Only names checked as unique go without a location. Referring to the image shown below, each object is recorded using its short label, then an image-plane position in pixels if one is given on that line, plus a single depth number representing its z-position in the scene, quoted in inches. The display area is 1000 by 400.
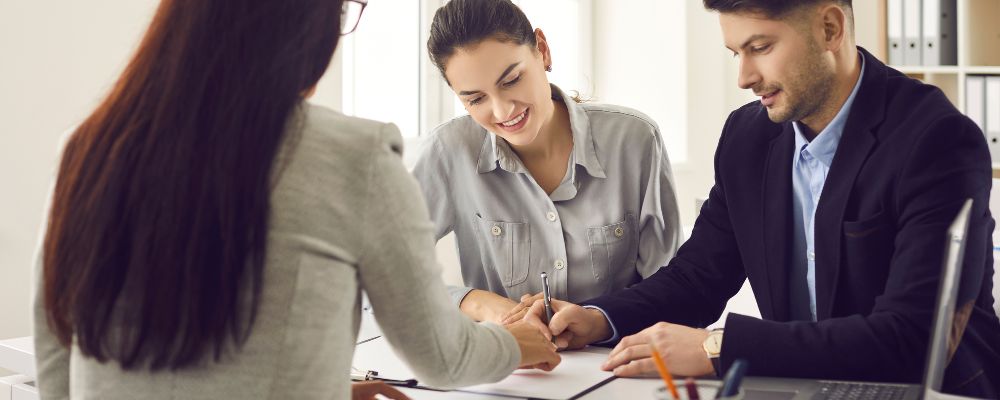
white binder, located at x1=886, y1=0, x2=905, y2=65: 143.6
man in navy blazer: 49.8
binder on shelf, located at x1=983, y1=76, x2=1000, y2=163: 140.0
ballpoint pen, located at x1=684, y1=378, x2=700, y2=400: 32.7
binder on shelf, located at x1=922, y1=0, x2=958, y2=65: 143.0
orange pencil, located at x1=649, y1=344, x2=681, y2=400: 34.6
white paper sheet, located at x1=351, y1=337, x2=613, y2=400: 49.4
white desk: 58.6
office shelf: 141.3
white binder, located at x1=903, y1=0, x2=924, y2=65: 143.6
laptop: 32.1
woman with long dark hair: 32.4
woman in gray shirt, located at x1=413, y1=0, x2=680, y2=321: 74.4
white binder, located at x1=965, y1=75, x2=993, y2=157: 140.9
